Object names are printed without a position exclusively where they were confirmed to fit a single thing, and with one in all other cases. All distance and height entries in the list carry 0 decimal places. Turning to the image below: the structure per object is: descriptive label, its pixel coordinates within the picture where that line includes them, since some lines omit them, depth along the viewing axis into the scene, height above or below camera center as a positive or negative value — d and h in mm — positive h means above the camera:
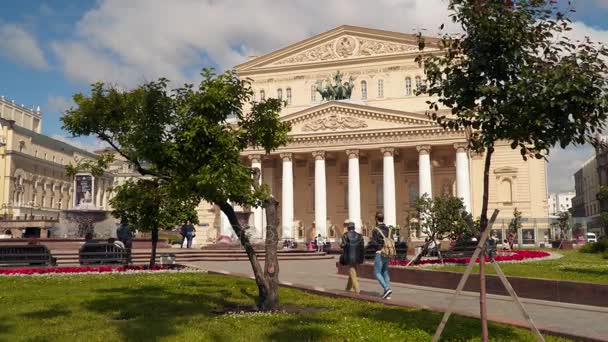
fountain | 34812 +1657
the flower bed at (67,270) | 17859 -905
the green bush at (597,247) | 30964 -598
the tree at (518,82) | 6969 +1872
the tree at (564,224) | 52997 +1101
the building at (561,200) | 189162 +11719
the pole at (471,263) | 6379 -288
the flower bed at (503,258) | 20238 -792
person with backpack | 12977 -342
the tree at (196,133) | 10141 +1962
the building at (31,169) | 77312 +10254
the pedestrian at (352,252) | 13344 -314
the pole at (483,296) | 6695 -687
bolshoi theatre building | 49469 +7591
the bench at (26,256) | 19547 -486
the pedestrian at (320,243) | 42119 -343
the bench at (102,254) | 20391 -475
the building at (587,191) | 97388 +8115
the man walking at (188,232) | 36281 +462
